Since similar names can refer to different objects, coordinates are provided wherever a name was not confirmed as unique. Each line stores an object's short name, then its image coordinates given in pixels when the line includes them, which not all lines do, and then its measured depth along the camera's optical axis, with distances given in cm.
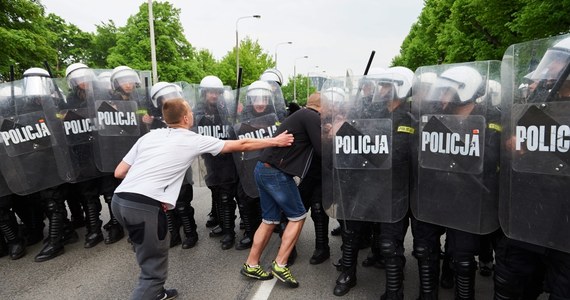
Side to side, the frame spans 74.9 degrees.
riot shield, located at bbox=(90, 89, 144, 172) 414
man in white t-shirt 257
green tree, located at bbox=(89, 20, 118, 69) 3694
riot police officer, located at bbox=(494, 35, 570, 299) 187
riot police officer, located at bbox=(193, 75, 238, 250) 425
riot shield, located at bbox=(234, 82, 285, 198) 383
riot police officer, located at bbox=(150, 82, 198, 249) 425
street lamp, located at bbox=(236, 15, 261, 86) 2641
